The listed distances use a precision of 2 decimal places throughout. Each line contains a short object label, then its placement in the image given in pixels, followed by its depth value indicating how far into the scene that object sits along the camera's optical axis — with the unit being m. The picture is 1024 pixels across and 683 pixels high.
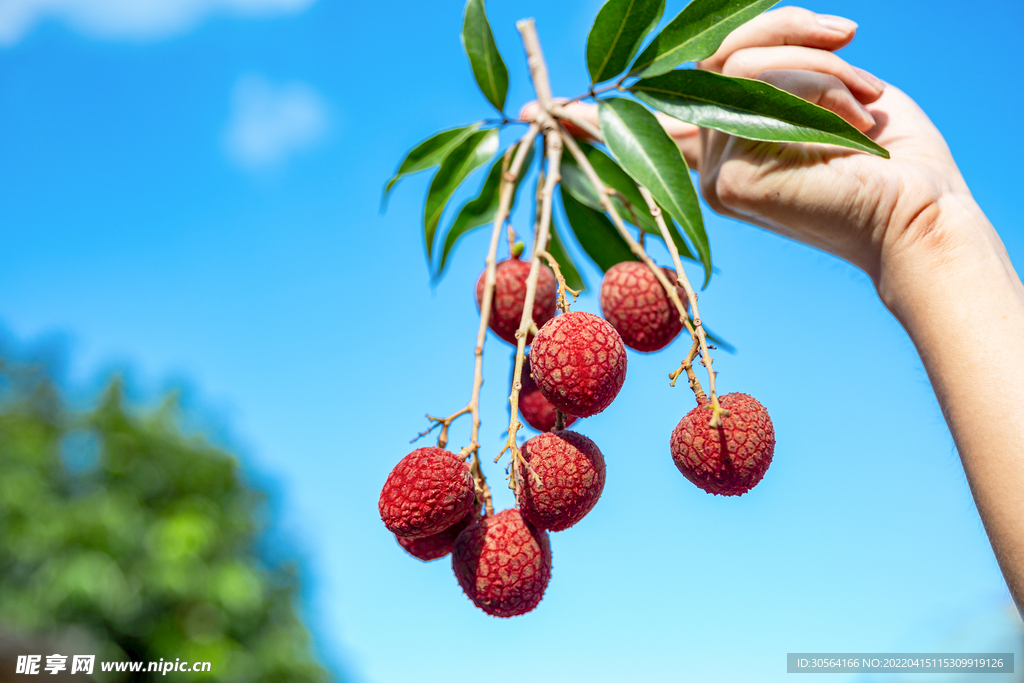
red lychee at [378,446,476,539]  0.53
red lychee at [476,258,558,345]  0.58
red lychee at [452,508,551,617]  0.53
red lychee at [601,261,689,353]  0.56
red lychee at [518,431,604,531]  0.52
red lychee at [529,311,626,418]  0.52
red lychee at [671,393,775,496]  0.52
